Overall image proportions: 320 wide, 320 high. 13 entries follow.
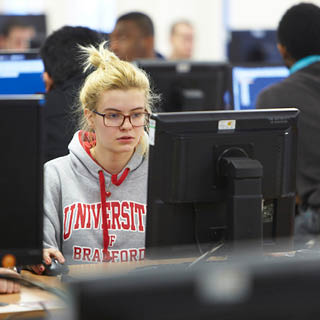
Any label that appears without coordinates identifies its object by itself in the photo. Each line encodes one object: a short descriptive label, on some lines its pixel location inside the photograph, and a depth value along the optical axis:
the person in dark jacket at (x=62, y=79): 5.49
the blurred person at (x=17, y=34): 11.64
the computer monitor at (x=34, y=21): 11.60
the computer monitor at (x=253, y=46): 9.82
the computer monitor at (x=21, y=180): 2.69
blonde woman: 4.01
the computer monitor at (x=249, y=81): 6.99
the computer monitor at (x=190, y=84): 7.14
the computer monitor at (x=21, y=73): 6.34
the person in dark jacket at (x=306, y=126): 5.64
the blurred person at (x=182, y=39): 13.91
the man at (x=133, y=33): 8.72
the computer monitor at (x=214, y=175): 3.35
